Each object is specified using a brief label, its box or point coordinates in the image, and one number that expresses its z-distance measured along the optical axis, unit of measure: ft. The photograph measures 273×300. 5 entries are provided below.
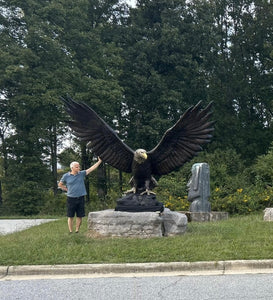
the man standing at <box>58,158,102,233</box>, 27.55
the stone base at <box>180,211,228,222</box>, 41.63
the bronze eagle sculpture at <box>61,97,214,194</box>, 27.25
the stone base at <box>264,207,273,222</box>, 35.73
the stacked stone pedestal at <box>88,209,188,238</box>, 25.98
